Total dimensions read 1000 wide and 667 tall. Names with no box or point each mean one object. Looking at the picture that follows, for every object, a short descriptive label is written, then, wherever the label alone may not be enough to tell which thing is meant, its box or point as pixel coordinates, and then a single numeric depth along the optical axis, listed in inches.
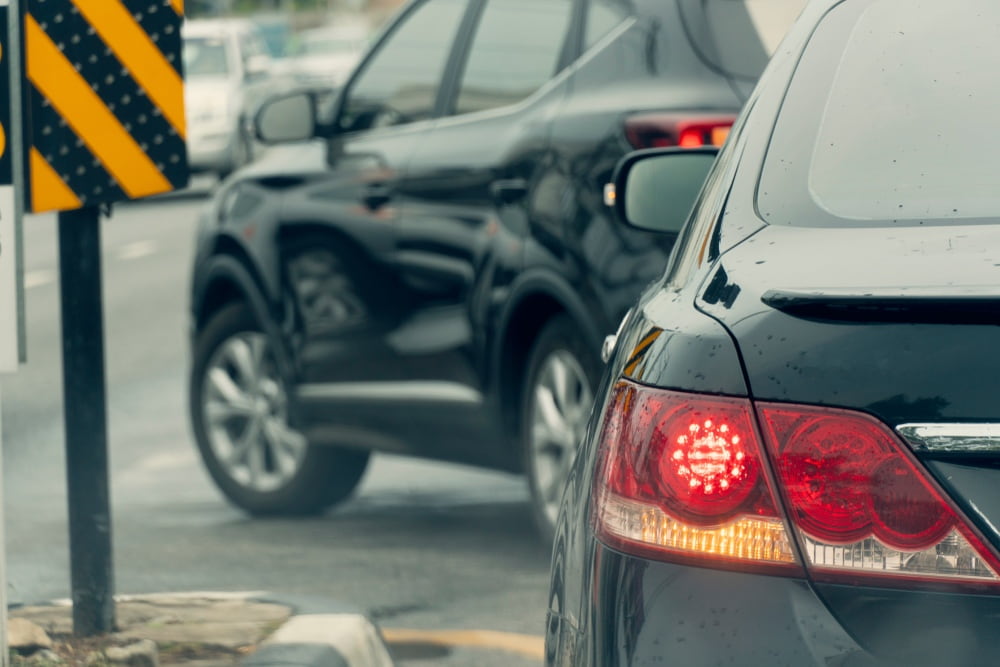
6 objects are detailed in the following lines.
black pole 329.3
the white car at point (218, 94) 1887.2
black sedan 161.1
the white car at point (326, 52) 2789.7
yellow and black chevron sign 327.0
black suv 417.8
